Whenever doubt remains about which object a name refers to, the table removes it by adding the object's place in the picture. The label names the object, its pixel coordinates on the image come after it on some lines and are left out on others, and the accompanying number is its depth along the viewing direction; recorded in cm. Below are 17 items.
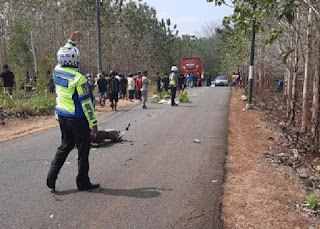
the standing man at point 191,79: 4183
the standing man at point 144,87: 1754
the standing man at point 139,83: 2255
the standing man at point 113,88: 1667
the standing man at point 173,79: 1756
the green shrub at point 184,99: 2005
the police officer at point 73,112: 518
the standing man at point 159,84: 2764
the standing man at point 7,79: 1698
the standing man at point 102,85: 1798
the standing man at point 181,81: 2771
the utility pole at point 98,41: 1936
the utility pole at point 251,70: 1580
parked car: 4922
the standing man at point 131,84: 2063
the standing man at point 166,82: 2456
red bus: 4544
